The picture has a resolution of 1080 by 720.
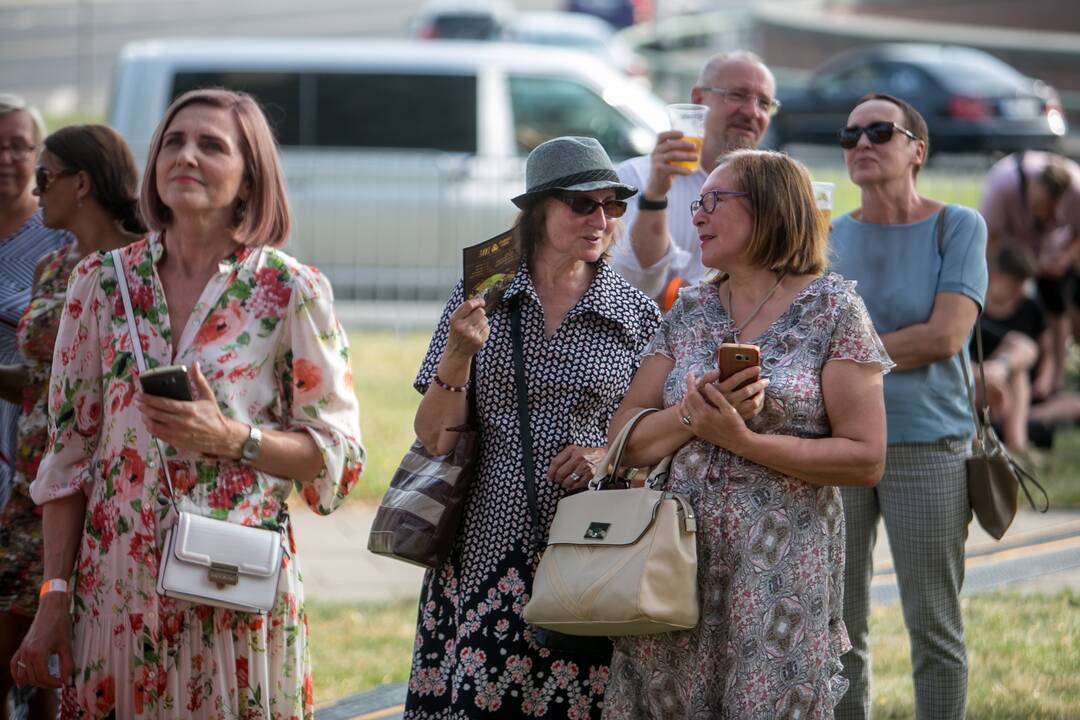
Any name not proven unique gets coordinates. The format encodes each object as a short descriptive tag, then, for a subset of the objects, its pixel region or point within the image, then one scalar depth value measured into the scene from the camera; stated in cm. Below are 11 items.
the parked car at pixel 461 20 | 3591
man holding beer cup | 998
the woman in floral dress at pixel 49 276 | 902
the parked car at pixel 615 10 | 6881
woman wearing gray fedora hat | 773
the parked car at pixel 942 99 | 4075
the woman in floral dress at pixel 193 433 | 712
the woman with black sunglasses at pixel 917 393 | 938
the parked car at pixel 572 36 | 4916
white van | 2727
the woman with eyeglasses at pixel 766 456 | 693
